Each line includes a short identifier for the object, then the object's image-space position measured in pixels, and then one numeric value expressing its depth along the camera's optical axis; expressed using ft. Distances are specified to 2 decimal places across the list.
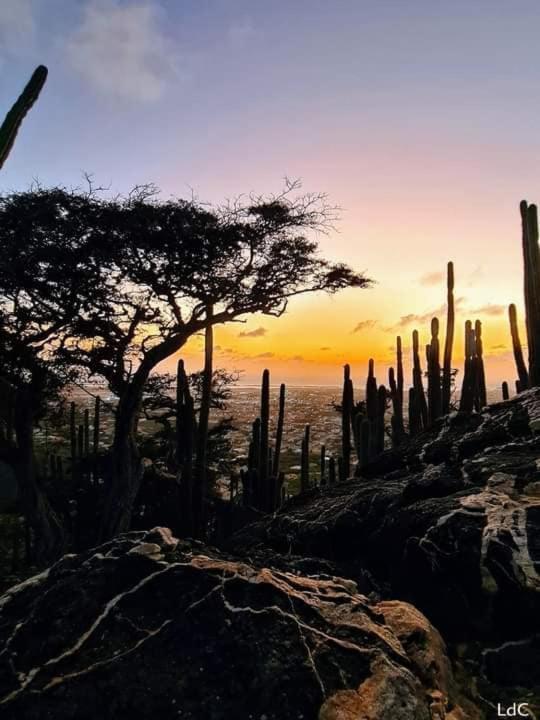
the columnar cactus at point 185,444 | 51.55
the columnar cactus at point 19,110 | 18.63
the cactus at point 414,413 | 57.73
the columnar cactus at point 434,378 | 54.65
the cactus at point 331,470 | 73.46
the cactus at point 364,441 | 58.18
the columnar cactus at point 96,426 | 67.49
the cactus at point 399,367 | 62.44
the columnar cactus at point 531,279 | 41.11
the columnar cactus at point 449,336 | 54.08
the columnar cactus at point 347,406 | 60.30
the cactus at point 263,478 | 57.67
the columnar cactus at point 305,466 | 68.31
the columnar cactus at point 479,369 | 55.98
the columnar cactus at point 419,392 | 57.72
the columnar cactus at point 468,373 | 51.93
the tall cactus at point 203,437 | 51.20
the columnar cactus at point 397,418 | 58.54
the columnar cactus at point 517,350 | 47.62
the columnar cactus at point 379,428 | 56.49
